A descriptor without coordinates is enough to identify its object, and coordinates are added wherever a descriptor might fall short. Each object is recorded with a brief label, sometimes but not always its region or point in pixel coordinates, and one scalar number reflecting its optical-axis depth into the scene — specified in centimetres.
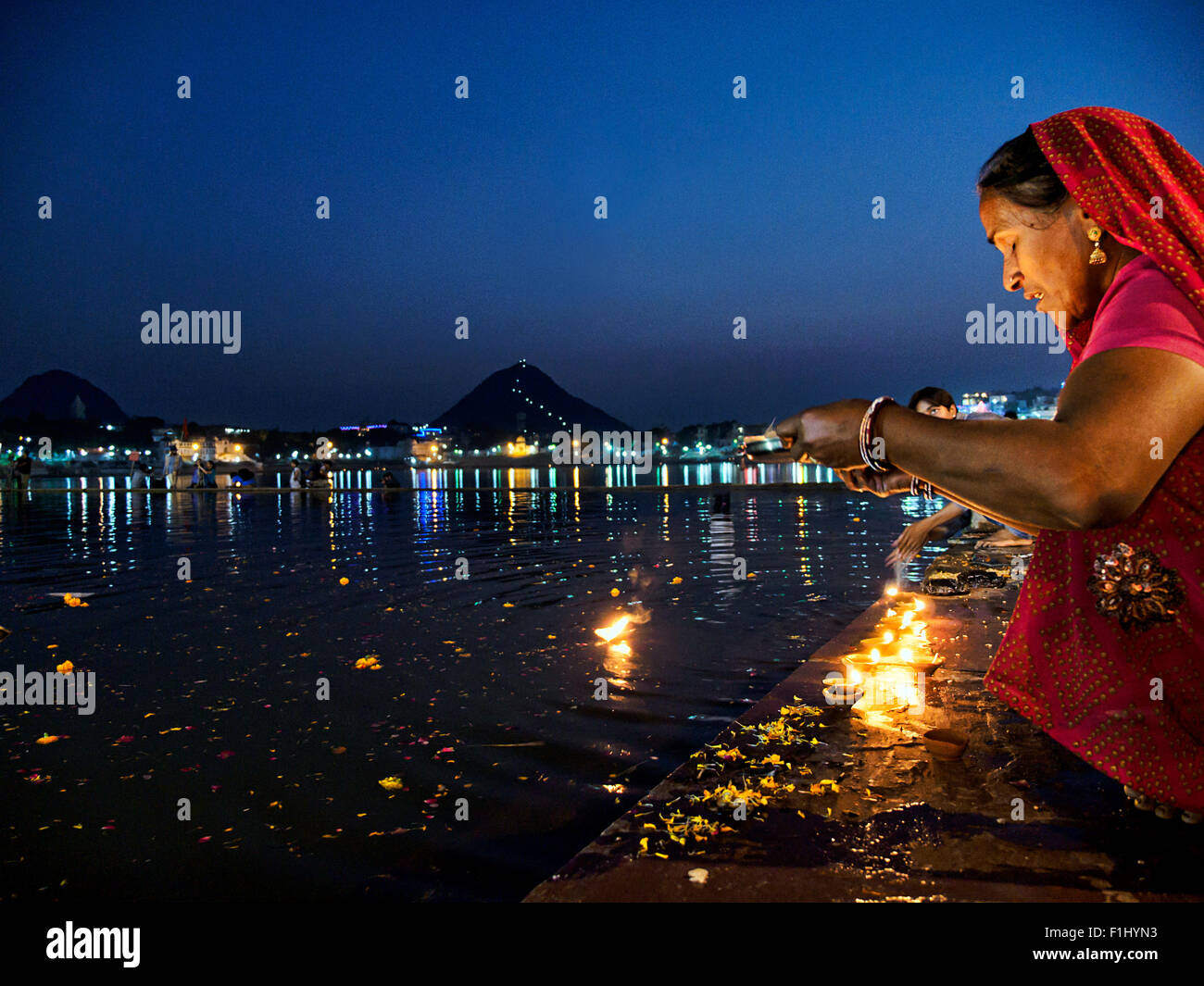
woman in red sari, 136
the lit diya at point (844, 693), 391
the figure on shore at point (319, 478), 4062
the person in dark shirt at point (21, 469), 4117
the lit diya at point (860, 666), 382
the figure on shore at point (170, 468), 4578
